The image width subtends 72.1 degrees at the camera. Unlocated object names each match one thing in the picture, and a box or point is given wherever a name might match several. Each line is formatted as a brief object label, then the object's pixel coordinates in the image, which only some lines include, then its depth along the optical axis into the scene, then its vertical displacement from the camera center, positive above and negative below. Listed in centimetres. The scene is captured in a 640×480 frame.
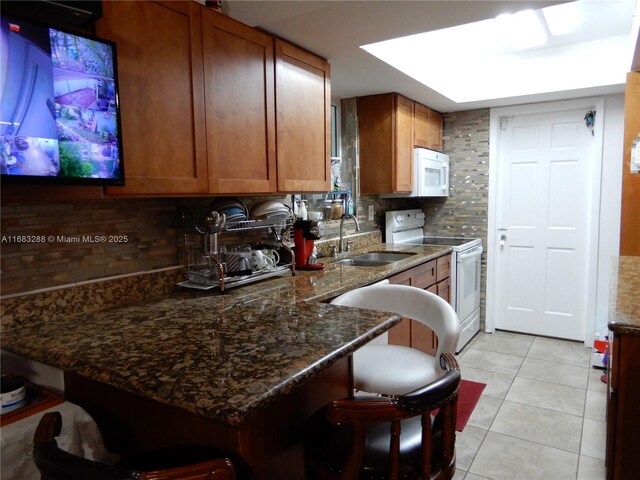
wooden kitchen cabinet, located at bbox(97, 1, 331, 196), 150 +42
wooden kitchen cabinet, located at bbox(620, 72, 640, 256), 285 +12
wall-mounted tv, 111 +27
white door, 382 -21
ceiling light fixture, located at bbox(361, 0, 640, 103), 282 +113
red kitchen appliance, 254 -22
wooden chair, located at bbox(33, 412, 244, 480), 74 -46
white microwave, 368 +24
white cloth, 110 -61
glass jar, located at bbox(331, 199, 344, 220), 312 -5
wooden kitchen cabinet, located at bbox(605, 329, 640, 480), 147 -70
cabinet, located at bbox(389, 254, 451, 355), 273 -65
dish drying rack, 190 -25
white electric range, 362 -49
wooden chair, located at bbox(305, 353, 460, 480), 96 -62
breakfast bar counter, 95 -39
